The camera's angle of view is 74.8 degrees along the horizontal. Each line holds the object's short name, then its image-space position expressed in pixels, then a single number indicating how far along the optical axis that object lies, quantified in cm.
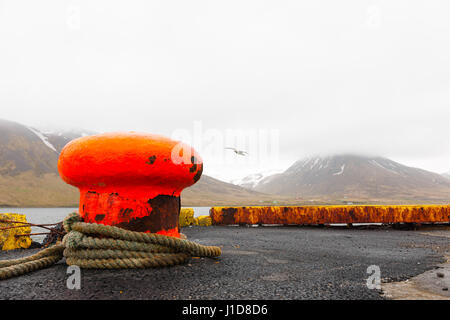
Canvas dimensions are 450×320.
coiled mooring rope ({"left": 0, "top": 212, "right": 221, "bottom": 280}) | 265
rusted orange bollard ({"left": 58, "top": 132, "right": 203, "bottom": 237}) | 277
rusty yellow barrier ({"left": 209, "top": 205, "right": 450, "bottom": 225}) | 905
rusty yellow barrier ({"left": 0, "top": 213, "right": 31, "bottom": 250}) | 446
